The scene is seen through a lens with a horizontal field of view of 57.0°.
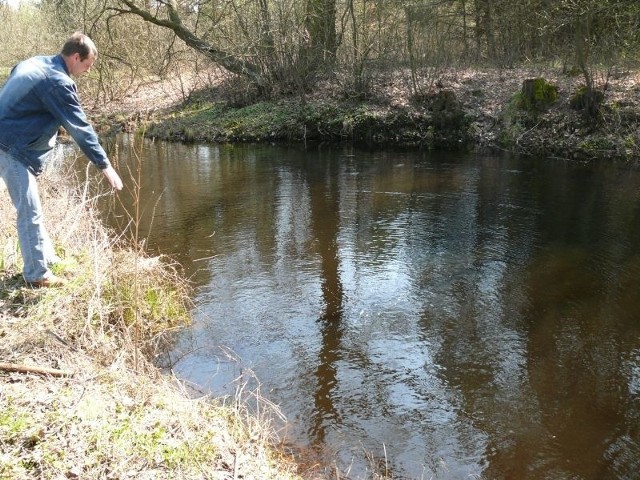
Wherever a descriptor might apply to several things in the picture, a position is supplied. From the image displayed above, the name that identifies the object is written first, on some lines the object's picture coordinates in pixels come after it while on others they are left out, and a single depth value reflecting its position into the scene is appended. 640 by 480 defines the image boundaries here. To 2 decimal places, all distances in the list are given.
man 4.51
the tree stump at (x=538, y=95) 16.91
